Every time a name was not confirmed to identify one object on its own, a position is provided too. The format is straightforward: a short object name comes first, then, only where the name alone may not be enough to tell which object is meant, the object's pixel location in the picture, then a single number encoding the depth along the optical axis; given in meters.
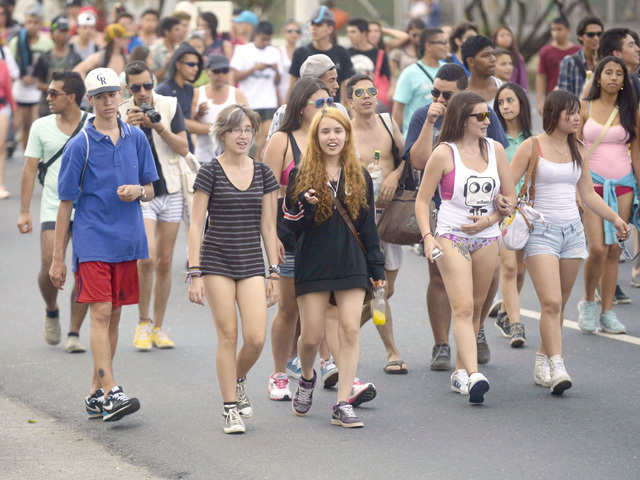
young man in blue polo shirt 14.20
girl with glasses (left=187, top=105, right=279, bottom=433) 13.49
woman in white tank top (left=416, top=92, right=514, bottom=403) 14.71
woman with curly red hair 13.70
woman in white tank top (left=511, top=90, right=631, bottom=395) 15.38
